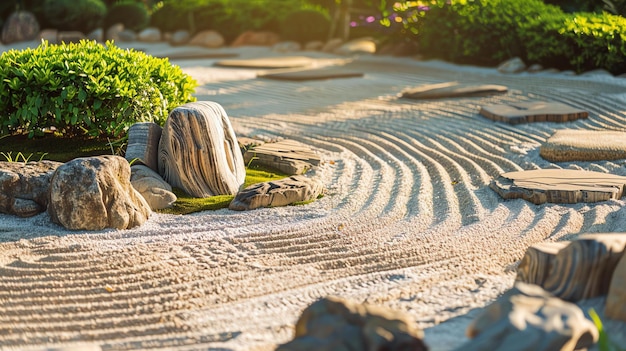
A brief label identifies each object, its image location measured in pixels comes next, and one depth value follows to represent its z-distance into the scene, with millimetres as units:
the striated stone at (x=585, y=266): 3432
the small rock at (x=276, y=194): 5352
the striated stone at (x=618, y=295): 3260
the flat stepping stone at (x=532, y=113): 8211
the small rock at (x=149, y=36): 19125
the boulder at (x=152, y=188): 5375
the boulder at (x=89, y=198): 4742
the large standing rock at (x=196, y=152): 5590
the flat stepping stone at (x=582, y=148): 6625
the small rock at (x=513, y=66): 12172
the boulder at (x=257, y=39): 18188
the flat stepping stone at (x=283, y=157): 6492
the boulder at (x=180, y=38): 18734
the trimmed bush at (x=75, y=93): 5969
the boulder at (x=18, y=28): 18234
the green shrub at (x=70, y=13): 18531
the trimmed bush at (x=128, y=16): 19516
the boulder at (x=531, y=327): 2756
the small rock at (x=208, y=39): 18344
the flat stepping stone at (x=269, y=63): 13734
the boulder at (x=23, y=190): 4969
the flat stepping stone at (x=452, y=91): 10000
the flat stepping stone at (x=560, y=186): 5434
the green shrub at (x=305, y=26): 17578
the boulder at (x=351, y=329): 2754
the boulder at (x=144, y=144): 5762
